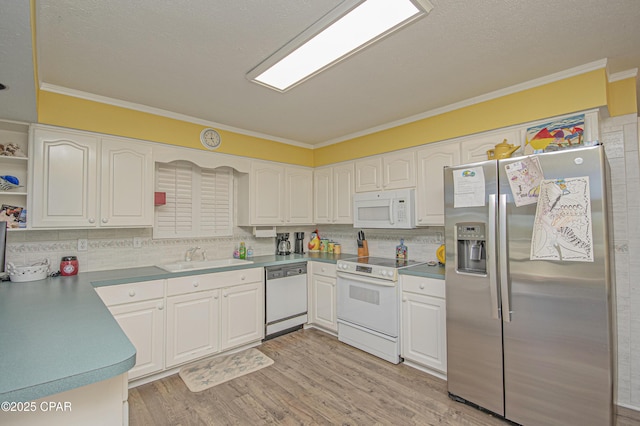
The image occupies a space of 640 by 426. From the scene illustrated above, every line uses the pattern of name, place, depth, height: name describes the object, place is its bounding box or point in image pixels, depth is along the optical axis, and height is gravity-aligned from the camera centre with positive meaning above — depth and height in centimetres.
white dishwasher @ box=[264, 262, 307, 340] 333 -91
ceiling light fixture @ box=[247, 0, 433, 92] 151 +107
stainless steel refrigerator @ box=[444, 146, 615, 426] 170 -45
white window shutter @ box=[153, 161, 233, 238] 324 +22
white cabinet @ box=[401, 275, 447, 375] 251 -91
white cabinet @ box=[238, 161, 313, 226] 368 +32
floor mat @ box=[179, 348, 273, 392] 252 -135
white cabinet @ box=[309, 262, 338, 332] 347 -91
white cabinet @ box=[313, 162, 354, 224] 383 +35
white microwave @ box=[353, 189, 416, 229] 311 +11
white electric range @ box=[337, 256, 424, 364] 282 -87
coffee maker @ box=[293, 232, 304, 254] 423 -31
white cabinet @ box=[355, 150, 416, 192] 319 +54
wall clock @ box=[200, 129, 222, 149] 327 +91
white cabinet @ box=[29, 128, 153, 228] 233 +34
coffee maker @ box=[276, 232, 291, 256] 406 -33
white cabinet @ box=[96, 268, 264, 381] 243 -86
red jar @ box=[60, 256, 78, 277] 250 -37
